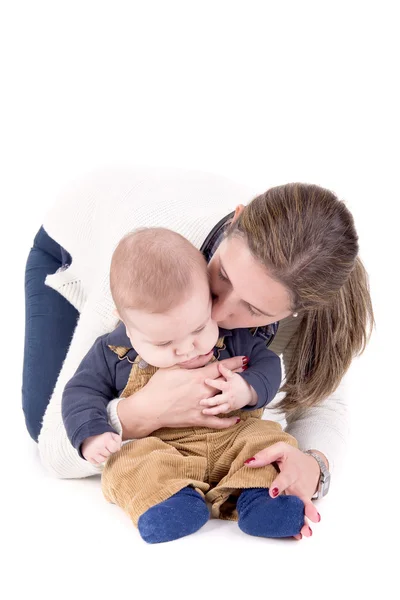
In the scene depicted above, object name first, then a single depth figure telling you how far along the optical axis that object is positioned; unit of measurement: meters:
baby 2.00
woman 2.01
